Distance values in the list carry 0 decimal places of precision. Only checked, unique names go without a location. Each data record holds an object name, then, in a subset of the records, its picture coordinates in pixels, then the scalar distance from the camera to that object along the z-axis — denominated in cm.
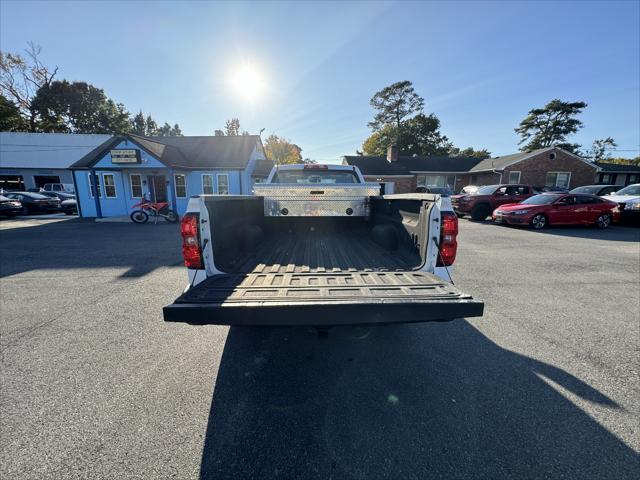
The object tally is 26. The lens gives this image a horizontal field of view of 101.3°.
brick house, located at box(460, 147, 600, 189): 2605
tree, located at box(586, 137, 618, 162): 6372
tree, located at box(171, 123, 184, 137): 7380
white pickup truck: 189
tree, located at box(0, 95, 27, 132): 3634
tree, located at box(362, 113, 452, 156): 4559
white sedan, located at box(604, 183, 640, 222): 1180
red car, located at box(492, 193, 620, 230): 1152
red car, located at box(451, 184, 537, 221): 1421
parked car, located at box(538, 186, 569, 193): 1931
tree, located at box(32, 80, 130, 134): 3947
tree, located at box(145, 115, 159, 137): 6787
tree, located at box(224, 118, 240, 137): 6112
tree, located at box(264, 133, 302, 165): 5663
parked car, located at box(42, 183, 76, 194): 2452
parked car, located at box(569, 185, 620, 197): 1468
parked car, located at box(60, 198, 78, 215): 1908
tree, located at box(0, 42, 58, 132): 3512
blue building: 1565
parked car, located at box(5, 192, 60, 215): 1817
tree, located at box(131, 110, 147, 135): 6506
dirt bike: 1436
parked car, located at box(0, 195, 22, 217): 1608
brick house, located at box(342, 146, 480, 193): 2825
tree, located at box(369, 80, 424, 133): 4603
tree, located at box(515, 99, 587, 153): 4356
